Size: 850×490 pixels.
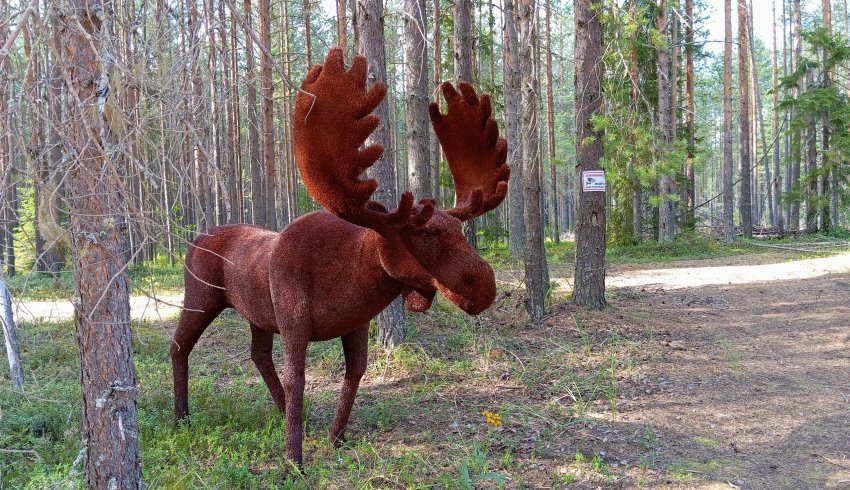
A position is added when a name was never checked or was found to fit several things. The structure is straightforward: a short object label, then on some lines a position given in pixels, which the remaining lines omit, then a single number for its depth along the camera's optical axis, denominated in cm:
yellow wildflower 466
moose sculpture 313
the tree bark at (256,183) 1456
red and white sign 812
